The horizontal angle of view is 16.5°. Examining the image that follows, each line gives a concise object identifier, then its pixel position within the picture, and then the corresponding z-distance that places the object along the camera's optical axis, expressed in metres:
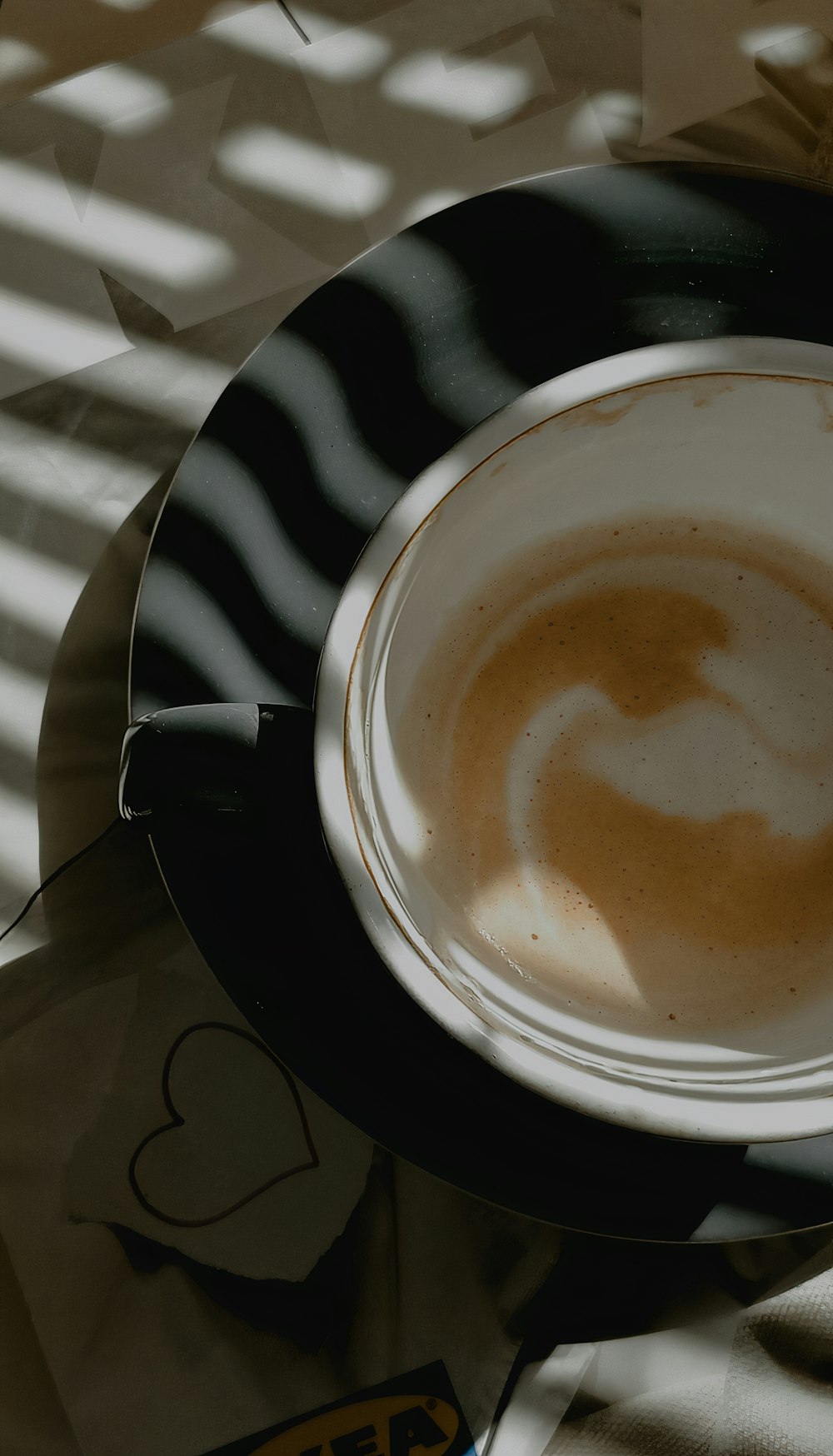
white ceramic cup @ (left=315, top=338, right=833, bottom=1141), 0.37
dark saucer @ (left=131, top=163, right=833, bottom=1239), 0.39
